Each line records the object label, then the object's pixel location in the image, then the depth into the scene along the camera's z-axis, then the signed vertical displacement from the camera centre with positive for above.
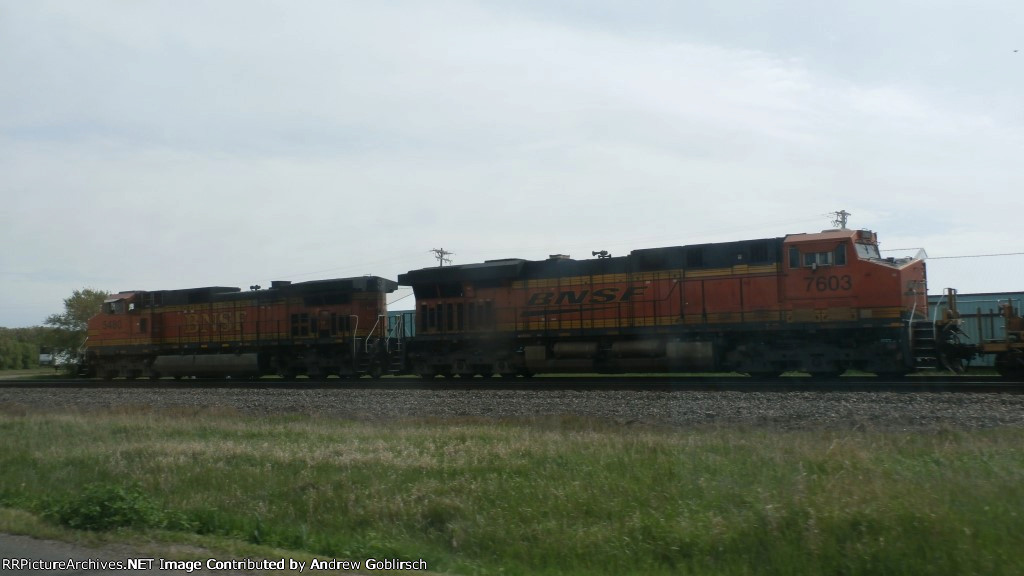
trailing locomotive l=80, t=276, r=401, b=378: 26.45 +0.00
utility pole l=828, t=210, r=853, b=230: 48.52 +6.07
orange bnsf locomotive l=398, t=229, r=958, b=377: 17.73 +0.24
